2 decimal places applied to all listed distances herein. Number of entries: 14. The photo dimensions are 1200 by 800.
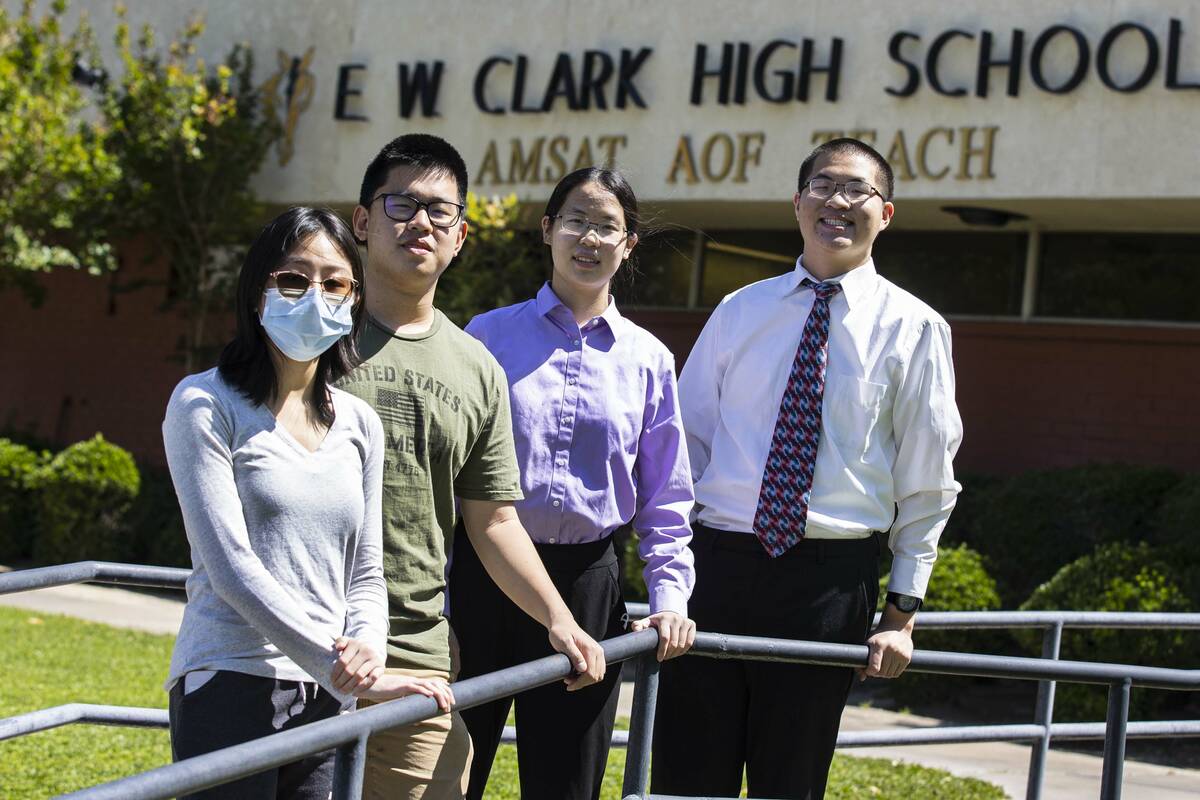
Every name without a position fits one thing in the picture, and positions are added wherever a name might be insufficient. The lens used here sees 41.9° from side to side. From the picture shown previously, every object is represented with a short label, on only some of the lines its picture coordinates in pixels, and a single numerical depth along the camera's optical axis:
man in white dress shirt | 3.59
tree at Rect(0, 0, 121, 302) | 14.23
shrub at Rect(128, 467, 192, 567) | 13.66
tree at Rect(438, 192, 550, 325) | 11.84
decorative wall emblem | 14.02
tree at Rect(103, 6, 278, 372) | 13.92
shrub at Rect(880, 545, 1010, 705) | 9.53
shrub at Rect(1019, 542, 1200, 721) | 8.58
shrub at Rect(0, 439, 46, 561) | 14.45
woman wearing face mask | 2.67
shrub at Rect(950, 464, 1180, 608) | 9.95
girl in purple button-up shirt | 3.52
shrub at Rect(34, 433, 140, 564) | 13.96
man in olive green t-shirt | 3.07
